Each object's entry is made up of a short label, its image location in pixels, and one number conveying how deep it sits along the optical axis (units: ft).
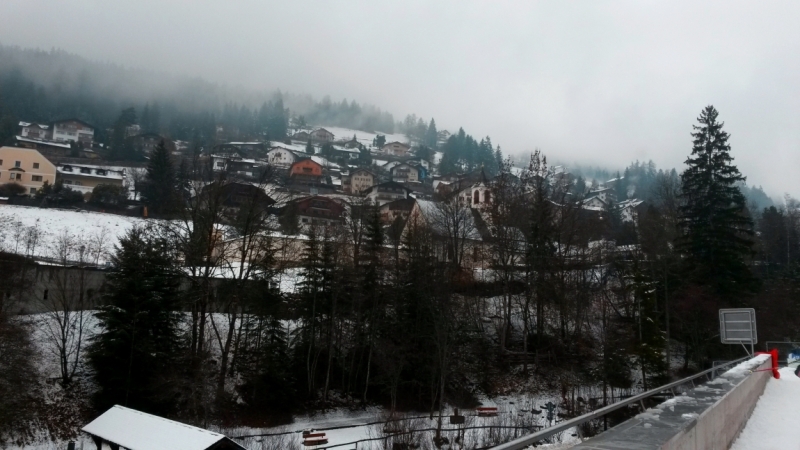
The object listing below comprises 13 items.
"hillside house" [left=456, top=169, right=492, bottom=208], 144.54
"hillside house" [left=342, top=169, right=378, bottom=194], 384.27
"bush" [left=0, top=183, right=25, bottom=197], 192.44
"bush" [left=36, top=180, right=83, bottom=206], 181.27
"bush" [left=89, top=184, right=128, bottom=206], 191.95
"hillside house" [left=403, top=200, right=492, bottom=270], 141.59
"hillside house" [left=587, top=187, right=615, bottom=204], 383.94
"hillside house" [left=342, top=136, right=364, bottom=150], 580.71
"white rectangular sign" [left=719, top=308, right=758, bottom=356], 65.92
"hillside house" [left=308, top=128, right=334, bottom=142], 603.26
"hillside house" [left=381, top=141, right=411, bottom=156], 581.53
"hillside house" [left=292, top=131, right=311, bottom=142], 581.94
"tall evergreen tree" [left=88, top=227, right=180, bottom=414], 90.12
